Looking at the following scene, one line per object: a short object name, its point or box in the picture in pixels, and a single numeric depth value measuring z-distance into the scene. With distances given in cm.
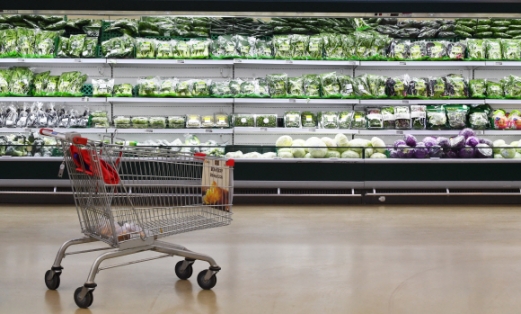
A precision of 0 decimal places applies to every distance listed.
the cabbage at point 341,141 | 704
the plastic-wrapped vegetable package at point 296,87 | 730
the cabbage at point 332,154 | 692
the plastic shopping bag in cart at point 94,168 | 320
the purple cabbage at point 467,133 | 712
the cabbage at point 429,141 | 706
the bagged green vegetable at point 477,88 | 733
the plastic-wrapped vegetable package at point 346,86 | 727
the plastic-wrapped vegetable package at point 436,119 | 734
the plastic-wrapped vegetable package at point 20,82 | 711
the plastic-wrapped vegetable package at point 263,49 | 730
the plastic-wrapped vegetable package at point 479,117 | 728
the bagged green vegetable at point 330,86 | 727
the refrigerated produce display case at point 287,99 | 681
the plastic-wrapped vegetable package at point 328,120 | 727
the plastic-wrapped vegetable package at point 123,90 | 713
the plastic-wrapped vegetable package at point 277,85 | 727
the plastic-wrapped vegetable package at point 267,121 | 721
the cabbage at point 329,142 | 711
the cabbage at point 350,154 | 689
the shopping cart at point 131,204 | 318
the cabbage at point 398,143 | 716
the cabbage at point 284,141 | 710
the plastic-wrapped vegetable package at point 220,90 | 715
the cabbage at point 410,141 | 708
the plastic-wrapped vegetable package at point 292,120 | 724
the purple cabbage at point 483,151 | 694
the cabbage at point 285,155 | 684
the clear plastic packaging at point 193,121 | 718
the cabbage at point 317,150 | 688
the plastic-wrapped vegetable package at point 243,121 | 717
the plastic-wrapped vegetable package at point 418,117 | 733
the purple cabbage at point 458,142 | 704
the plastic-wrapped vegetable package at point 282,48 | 729
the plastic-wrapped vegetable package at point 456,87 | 734
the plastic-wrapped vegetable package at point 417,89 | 732
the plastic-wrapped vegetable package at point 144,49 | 720
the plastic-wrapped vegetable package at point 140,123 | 715
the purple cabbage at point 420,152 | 694
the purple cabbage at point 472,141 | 699
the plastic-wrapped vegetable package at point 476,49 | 734
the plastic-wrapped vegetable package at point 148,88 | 716
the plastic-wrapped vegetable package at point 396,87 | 733
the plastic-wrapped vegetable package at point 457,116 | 735
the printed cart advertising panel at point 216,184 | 357
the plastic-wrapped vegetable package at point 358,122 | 731
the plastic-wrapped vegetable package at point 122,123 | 714
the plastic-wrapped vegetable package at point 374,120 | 731
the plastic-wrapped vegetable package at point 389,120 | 733
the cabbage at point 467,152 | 694
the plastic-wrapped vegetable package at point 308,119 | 729
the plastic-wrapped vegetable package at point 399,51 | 731
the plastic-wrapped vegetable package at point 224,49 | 721
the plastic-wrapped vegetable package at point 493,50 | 735
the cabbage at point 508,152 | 699
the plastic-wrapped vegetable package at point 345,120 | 729
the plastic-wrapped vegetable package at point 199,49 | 721
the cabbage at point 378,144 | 697
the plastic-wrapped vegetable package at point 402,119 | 733
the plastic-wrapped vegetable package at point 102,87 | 711
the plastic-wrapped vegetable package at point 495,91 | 735
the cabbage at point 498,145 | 700
